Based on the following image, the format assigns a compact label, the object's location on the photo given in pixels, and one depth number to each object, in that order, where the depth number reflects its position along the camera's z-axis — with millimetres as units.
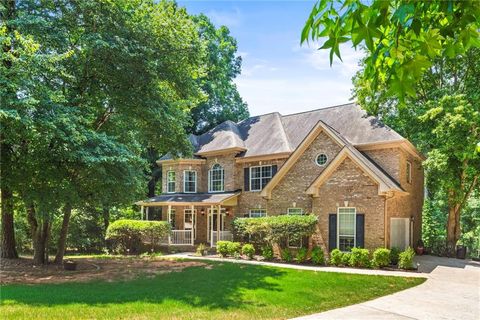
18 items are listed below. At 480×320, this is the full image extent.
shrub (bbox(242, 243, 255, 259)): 21578
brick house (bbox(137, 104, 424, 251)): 19703
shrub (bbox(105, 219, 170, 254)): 25656
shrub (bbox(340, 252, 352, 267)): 18672
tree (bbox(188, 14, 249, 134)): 36000
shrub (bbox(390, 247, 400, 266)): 18203
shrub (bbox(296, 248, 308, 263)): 19984
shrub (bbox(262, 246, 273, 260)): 21062
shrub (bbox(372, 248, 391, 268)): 17930
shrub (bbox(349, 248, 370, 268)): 18250
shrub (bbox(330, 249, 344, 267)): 18844
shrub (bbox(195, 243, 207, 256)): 23808
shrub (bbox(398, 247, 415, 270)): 17391
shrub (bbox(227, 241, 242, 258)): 22188
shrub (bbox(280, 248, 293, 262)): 20312
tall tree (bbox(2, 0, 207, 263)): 13859
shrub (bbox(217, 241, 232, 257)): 22375
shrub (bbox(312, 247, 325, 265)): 19312
